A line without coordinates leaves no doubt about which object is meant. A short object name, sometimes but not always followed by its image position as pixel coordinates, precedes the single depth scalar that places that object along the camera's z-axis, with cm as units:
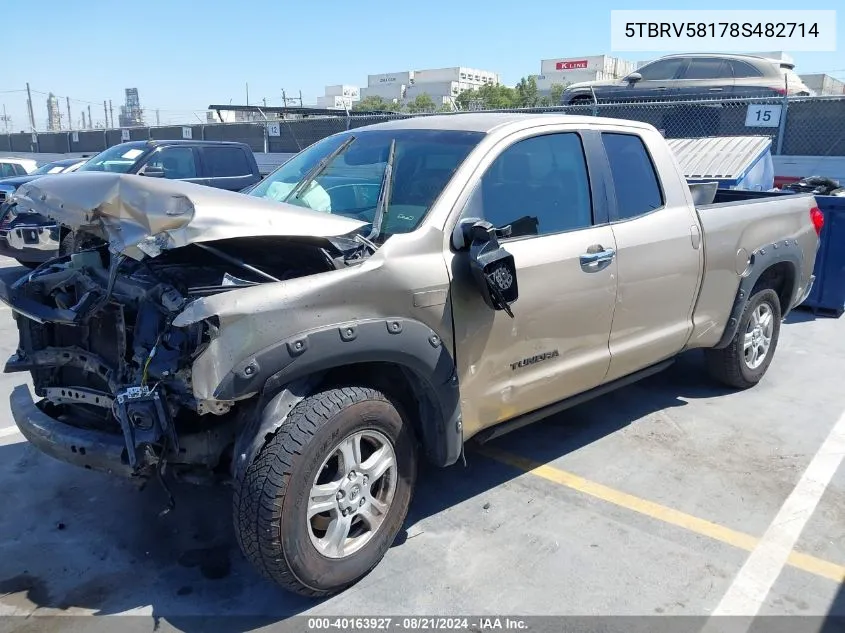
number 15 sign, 1145
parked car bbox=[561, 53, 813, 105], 1265
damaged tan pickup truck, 270
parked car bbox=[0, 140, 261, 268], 1065
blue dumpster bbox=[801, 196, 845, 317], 727
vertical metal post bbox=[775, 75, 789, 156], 1117
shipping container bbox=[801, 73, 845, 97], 2979
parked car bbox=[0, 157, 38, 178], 1512
